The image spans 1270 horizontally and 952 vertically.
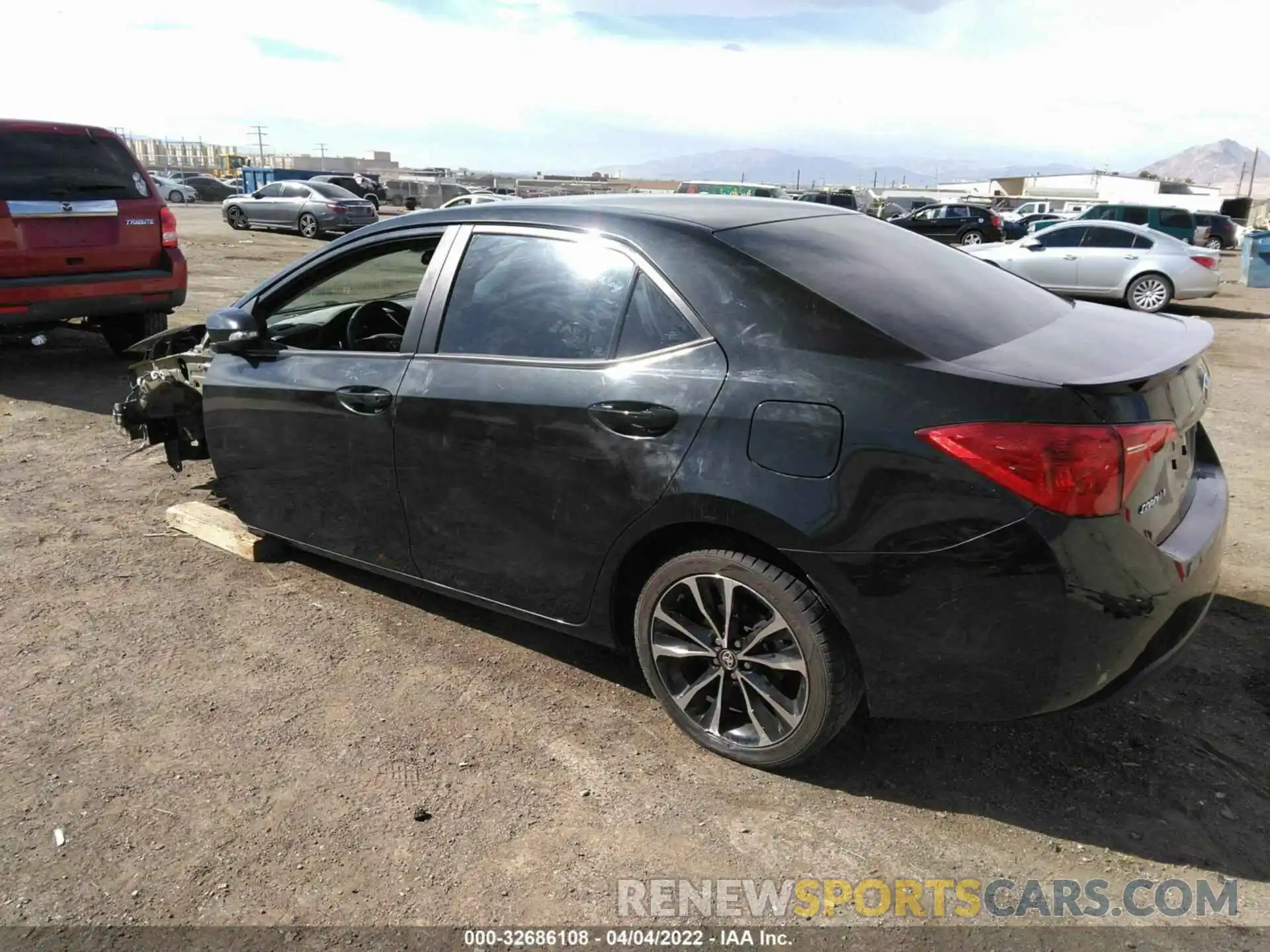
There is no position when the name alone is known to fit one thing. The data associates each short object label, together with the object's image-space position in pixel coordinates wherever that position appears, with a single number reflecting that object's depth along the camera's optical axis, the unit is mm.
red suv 7305
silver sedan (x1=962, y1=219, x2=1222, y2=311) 15000
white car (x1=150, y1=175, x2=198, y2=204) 50094
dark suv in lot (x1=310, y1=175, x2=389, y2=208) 37281
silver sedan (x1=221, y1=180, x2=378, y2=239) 27266
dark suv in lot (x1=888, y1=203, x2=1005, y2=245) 28516
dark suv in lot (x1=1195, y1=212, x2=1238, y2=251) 28841
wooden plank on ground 4473
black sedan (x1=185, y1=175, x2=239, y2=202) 55281
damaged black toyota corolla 2400
